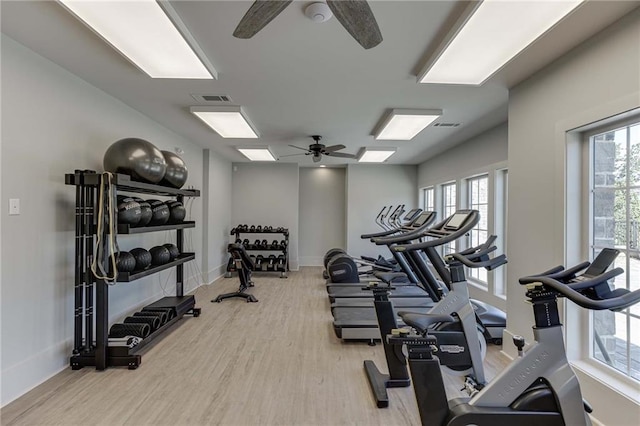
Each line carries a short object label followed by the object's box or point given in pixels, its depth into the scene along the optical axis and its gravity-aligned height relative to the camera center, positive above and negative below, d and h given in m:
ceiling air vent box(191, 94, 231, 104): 3.50 +1.29
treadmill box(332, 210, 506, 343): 2.67 -1.19
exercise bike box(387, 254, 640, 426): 1.62 -0.89
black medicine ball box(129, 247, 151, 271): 3.29 -0.45
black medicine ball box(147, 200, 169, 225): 3.50 +0.02
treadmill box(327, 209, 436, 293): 2.95 -0.24
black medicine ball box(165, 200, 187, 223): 3.91 +0.04
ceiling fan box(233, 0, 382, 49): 1.53 +1.00
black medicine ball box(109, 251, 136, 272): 3.00 -0.46
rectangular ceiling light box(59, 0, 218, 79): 1.97 +1.26
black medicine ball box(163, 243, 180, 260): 3.92 -0.45
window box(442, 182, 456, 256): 6.50 +0.28
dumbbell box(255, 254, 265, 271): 7.30 -1.09
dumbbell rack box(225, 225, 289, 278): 7.29 -0.75
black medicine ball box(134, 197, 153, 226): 3.23 +0.01
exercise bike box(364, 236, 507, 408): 2.50 -0.98
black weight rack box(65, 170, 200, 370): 2.88 -0.67
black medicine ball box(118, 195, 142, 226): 2.98 +0.03
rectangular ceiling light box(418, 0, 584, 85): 1.92 +1.25
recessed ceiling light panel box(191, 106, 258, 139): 3.80 +1.24
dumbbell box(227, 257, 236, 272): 6.90 -1.11
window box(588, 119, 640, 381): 2.15 -0.05
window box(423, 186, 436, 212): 7.20 +0.38
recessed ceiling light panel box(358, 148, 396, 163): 6.18 +1.25
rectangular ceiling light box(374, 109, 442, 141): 3.89 +1.24
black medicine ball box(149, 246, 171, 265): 3.64 -0.47
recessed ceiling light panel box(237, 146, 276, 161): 6.05 +1.25
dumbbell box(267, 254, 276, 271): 7.30 -1.13
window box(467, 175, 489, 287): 5.06 +0.14
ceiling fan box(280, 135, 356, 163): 5.13 +1.06
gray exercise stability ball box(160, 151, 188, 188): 3.83 +0.52
